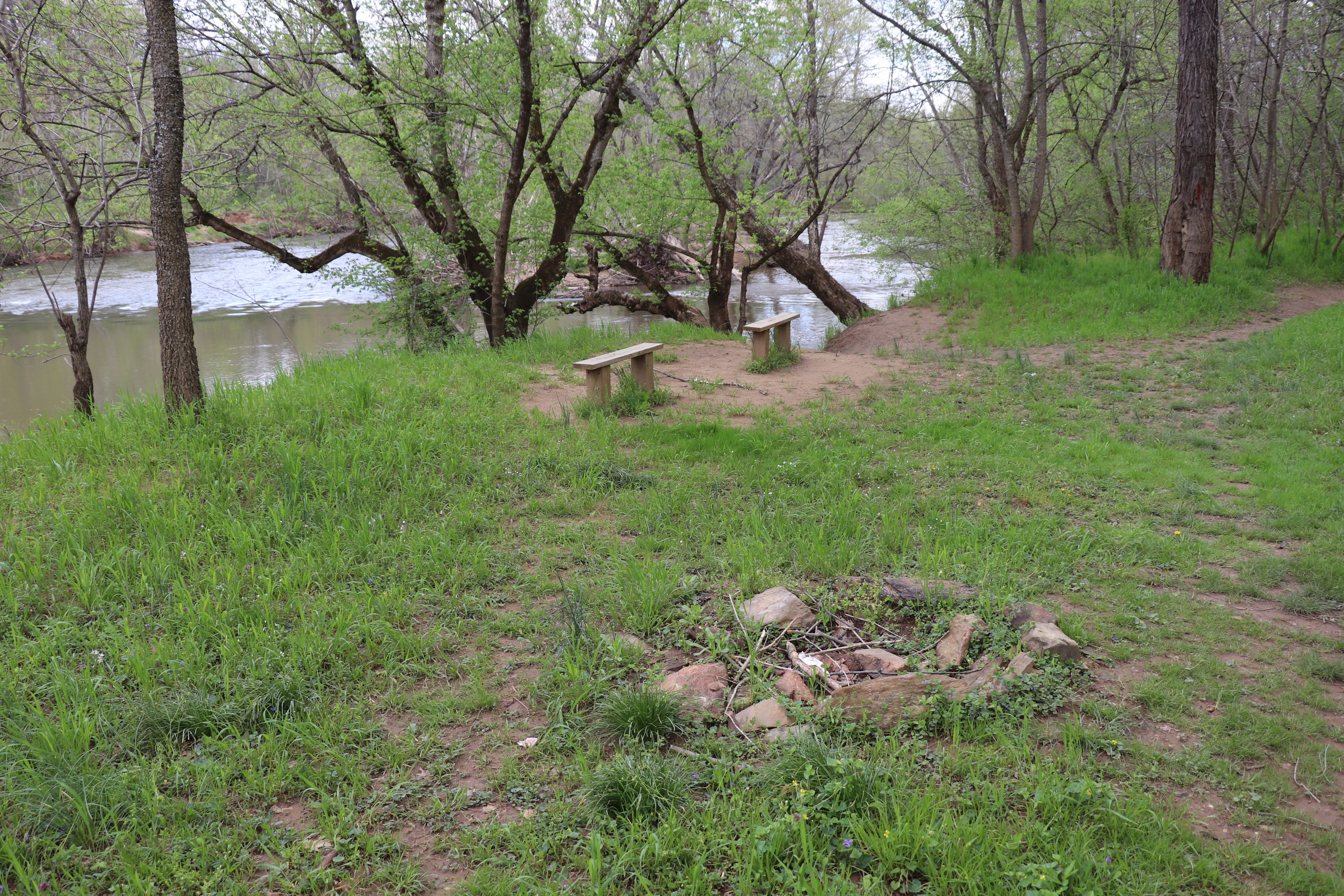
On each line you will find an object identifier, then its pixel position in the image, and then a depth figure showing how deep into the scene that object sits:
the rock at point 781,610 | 3.50
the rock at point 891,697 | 2.87
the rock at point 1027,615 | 3.39
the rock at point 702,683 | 3.06
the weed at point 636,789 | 2.50
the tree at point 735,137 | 10.50
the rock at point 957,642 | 3.18
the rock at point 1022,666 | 3.05
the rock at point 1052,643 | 3.15
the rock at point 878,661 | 3.19
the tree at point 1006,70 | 10.80
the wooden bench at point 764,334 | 8.59
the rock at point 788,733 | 2.74
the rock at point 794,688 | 3.03
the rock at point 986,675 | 3.00
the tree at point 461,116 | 8.42
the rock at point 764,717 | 2.88
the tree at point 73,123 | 6.39
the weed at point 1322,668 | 3.13
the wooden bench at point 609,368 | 6.81
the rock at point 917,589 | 3.67
